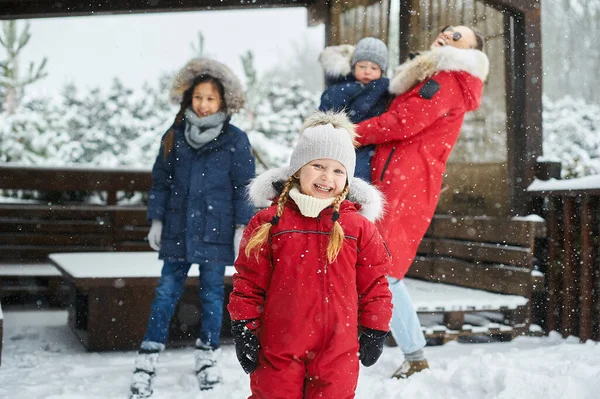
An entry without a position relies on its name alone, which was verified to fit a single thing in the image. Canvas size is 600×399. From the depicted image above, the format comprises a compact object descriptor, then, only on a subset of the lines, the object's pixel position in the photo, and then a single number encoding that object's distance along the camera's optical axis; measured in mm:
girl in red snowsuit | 2115
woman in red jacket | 3301
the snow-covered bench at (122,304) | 4227
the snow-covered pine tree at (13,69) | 16781
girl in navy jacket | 3473
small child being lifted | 3445
